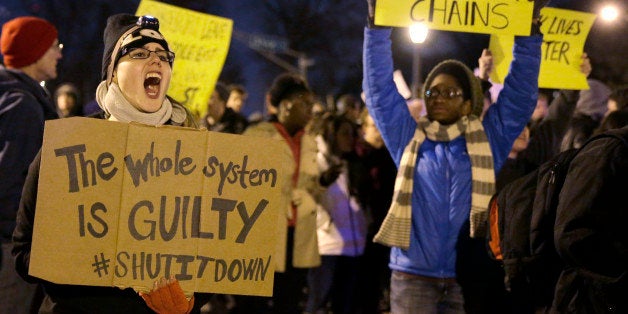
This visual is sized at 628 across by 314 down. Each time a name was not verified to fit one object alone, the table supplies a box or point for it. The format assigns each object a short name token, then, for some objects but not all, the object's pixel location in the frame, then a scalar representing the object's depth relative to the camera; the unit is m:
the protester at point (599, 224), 4.04
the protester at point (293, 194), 7.79
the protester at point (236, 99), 12.34
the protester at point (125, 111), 3.90
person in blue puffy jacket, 5.68
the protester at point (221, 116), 10.00
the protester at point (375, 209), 9.57
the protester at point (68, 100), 11.39
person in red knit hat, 5.56
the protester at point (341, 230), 9.62
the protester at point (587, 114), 8.20
